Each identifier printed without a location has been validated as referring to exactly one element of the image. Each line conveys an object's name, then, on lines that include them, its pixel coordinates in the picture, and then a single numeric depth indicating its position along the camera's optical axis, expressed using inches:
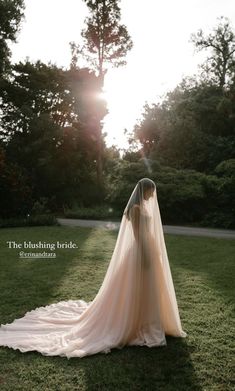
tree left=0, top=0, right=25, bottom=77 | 976.9
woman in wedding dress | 187.2
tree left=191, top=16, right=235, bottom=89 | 1154.0
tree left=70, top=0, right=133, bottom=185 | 999.0
